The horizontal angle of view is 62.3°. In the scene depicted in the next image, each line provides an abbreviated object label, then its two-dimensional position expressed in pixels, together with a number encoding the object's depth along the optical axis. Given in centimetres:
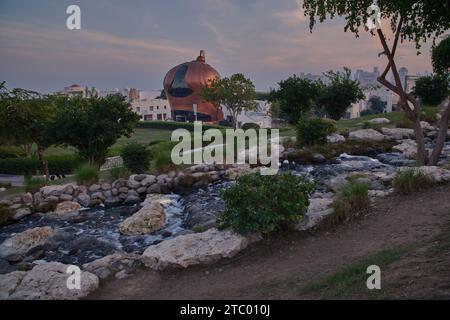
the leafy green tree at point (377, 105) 7432
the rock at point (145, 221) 975
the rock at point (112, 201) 1280
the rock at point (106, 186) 1344
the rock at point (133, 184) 1359
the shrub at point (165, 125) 5018
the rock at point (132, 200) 1298
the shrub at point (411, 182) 870
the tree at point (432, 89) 2417
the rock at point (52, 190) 1292
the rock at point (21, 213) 1166
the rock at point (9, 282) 581
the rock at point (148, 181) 1373
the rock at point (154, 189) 1357
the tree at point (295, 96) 2292
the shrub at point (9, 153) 2520
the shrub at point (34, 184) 1356
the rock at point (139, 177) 1393
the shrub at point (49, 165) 2217
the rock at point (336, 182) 1093
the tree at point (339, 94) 2406
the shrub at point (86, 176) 1401
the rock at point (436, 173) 902
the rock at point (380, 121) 2253
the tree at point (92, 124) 1520
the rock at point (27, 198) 1257
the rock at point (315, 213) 732
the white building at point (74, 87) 8890
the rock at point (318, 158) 1647
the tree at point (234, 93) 3594
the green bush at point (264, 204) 684
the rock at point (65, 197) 1274
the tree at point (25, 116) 1581
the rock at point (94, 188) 1336
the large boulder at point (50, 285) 574
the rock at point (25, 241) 900
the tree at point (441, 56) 1333
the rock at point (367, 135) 1909
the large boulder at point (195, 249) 659
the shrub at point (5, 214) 1138
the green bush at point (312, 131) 1755
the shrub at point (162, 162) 1522
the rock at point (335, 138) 1859
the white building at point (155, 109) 8502
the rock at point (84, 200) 1265
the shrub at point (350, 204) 752
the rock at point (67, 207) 1205
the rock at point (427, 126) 2056
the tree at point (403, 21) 989
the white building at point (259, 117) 5866
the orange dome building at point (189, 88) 7738
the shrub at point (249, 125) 4723
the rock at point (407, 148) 1652
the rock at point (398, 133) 1958
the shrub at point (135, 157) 1533
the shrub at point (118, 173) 1447
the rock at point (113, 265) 670
